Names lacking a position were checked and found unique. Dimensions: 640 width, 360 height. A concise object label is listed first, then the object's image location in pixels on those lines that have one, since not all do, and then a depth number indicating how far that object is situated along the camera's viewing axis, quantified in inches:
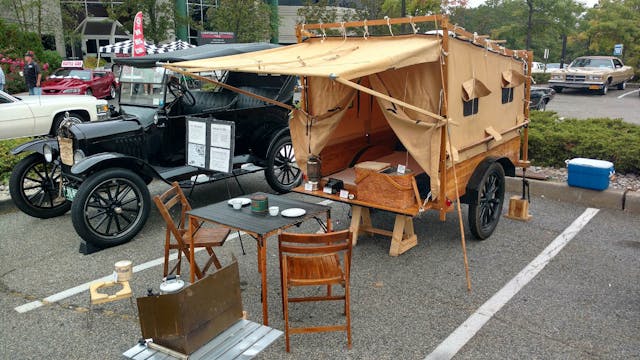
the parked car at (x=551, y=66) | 1259.5
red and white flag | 560.7
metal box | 113.6
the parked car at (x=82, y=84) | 680.4
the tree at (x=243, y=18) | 901.8
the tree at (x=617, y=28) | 1133.7
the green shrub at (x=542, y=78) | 1057.5
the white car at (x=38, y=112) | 393.1
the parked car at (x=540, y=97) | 562.2
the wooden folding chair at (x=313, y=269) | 141.5
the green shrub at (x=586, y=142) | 303.3
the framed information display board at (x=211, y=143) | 255.3
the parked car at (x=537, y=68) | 1107.3
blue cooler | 272.1
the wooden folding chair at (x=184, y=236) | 167.7
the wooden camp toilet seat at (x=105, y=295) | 153.9
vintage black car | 228.4
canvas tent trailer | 184.4
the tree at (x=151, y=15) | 876.6
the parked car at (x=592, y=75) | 824.9
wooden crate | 196.7
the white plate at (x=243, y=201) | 187.3
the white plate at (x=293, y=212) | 172.2
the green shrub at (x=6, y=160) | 321.4
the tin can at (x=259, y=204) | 177.2
